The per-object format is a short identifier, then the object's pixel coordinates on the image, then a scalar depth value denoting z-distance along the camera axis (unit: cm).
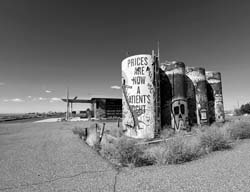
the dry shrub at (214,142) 587
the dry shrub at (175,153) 470
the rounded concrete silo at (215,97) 1753
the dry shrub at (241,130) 787
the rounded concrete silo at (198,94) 1467
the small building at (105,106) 2853
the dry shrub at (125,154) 495
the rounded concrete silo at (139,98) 1155
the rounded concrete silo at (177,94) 1268
